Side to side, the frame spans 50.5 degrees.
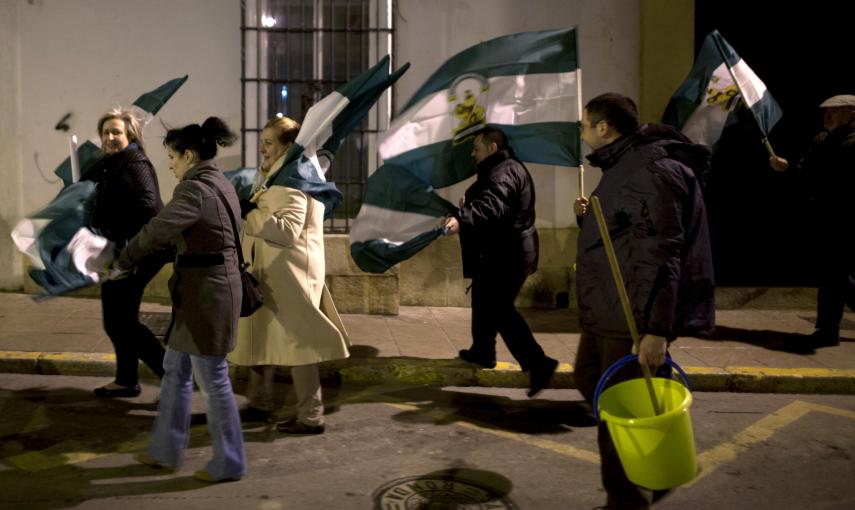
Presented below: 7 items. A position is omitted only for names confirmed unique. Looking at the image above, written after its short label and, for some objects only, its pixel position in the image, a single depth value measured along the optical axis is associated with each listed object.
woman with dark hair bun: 4.16
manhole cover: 4.11
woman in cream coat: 4.95
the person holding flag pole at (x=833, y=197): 7.02
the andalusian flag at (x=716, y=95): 6.75
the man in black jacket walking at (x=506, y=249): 5.90
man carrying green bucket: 3.54
